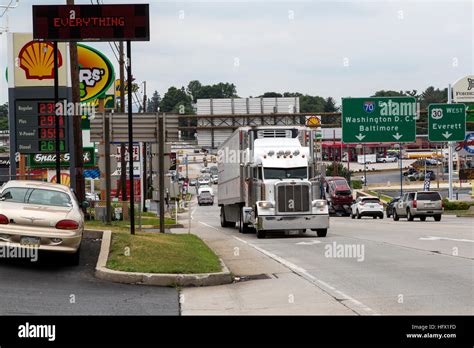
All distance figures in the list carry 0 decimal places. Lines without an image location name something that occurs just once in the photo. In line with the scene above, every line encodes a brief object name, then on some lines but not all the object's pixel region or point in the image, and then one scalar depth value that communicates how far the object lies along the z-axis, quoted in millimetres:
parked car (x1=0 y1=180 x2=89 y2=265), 15883
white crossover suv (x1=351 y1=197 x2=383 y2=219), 55188
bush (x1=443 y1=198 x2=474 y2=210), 59625
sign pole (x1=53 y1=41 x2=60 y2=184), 21234
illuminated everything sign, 20781
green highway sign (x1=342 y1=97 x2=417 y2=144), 51969
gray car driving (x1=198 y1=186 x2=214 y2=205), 89688
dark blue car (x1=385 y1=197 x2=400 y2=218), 54259
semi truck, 29688
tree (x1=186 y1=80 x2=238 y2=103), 126838
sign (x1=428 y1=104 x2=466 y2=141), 53688
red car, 63094
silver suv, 45688
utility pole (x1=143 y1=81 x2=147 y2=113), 74450
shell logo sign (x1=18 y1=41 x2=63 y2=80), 43969
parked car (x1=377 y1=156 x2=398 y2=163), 161250
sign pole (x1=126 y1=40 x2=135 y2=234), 20906
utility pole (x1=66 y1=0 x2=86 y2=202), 29531
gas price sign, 39094
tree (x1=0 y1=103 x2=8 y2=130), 137300
